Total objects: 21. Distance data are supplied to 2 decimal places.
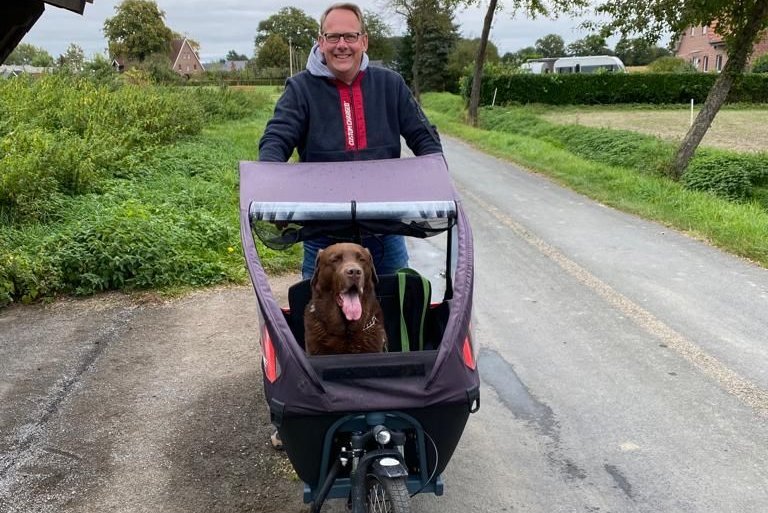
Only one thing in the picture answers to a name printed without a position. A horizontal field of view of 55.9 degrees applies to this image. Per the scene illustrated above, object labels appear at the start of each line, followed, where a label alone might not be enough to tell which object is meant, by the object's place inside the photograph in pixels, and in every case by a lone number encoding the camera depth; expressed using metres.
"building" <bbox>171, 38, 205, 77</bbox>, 105.84
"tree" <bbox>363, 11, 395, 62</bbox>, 66.28
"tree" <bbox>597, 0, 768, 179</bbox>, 12.95
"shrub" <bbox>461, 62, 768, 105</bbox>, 39.06
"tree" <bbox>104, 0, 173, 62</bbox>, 69.56
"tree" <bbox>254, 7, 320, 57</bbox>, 100.19
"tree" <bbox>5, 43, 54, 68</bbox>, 51.12
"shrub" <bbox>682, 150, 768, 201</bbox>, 13.70
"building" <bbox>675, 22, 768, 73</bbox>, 64.38
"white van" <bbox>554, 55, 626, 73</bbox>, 52.59
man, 3.85
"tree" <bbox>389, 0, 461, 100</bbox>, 39.25
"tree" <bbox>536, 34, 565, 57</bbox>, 106.06
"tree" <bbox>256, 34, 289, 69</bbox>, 92.44
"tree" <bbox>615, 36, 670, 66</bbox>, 82.44
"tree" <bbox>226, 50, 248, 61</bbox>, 133.00
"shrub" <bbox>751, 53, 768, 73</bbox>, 46.38
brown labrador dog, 3.14
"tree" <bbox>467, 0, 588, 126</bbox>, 25.61
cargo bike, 2.72
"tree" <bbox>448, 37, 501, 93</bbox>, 55.59
